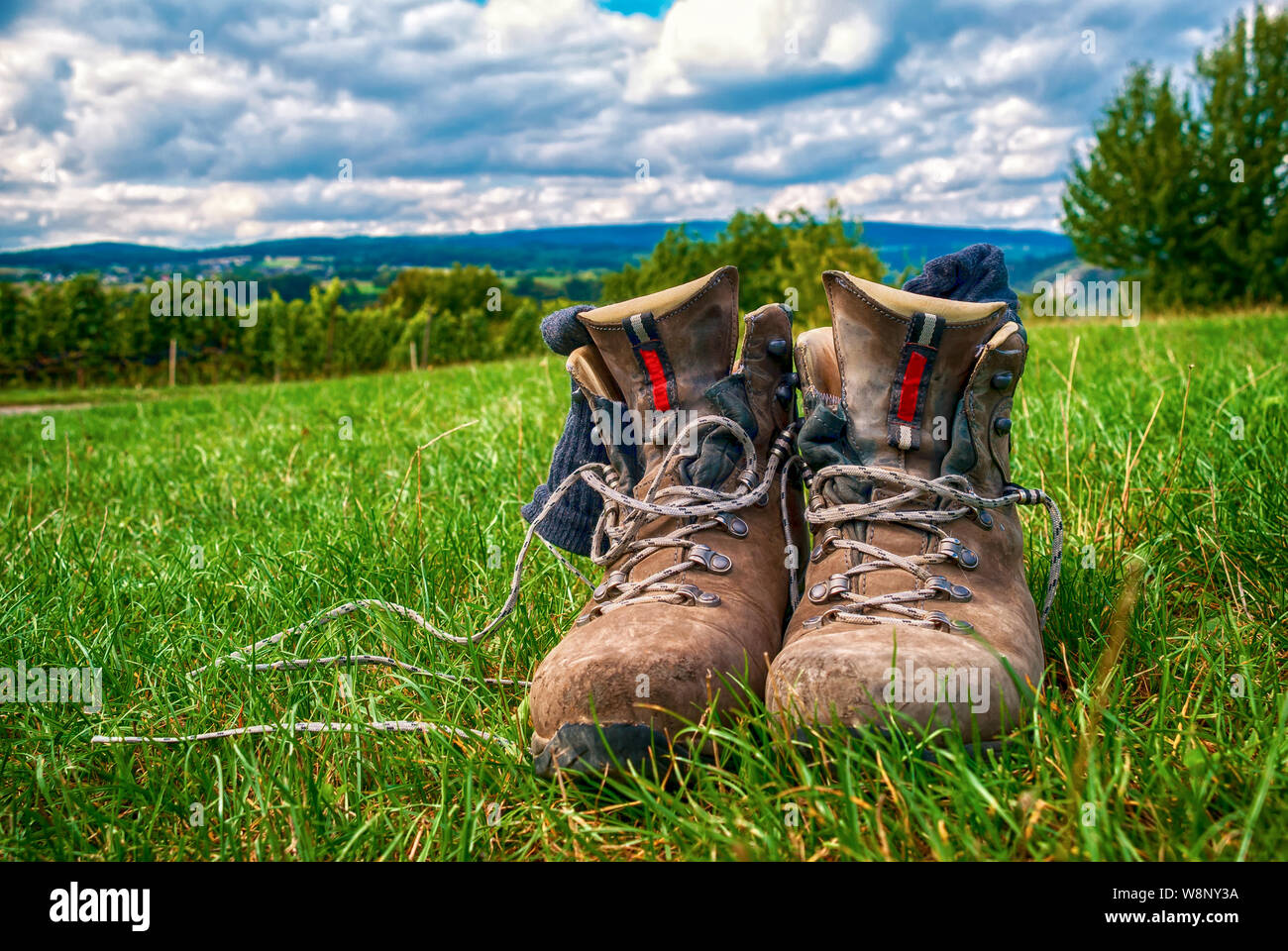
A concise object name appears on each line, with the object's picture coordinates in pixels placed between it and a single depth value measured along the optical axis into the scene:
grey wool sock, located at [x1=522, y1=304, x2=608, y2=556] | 0.59
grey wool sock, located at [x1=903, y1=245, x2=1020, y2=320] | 0.52
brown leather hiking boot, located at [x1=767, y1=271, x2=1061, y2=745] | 0.44
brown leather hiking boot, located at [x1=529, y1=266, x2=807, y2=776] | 0.42
